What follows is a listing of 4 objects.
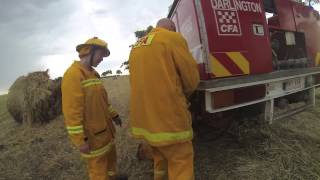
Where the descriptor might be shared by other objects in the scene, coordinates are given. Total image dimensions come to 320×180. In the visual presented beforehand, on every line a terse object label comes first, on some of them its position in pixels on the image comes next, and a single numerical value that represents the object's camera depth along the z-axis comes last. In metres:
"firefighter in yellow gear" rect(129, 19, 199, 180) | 1.40
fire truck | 1.64
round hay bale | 3.39
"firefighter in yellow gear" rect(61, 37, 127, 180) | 1.52
